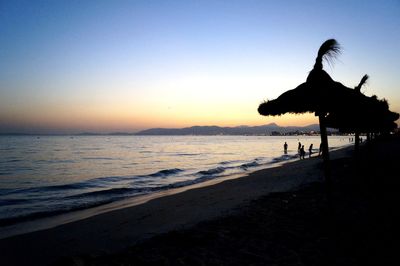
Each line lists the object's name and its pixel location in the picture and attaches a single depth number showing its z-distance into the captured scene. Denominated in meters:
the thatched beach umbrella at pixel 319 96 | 6.17
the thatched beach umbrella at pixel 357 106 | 6.12
